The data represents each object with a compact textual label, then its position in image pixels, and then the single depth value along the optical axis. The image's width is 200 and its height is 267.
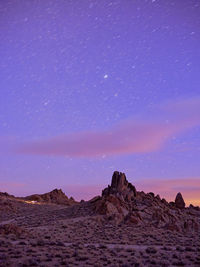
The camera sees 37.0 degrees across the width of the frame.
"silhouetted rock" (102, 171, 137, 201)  61.59
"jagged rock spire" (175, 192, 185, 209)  76.94
